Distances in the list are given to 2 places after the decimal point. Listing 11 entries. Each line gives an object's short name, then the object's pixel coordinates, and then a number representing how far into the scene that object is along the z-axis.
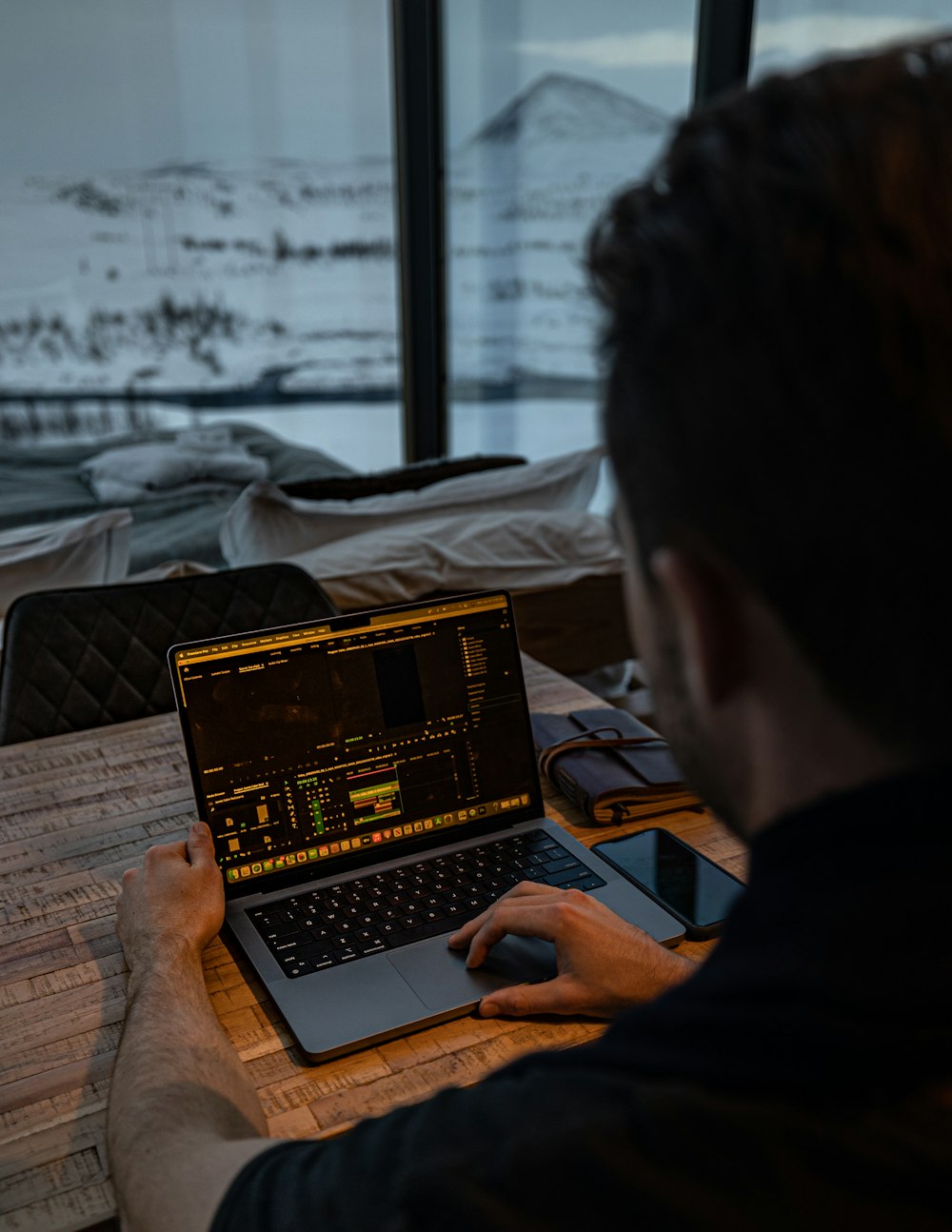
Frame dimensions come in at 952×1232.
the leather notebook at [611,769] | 1.20
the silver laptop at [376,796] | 0.96
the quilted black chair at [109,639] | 1.64
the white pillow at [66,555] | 1.95
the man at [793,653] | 0.38
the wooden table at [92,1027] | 0.75
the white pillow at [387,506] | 2.23
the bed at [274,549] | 2.32
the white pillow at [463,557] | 2.15
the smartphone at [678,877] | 1.00
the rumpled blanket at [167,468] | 3.69
